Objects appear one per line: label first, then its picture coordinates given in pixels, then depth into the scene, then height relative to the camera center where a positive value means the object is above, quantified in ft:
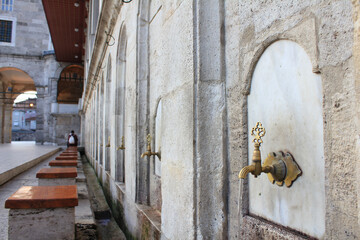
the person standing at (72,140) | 57.93 -0.96
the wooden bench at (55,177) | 15.16 -2.16
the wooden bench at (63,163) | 20.55 -1.97
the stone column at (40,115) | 81.87 +5.62
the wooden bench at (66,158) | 25.98 -1.98
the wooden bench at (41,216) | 9.23 -2.54
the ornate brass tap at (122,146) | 17.57 -0.67
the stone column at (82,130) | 74.95 +1.27
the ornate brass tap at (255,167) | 5.04 -0.56
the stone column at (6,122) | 90.07 +4.11
